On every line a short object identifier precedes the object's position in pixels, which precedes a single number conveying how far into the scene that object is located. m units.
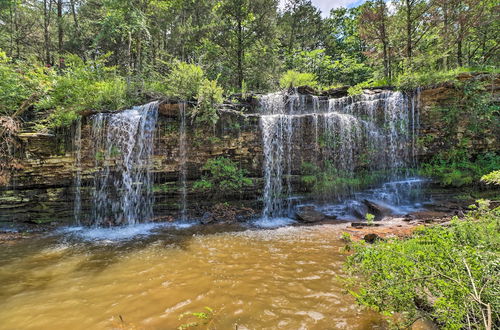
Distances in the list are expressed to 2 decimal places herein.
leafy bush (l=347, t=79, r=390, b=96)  11.20
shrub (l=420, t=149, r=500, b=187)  9.32
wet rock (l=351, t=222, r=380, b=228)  7.25
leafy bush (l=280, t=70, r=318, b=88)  12.44
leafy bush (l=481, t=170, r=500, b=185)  3.37
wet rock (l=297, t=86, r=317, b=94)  12.05
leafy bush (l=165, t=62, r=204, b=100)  9.39
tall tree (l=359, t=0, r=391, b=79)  13.05
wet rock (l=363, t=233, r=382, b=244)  5.42
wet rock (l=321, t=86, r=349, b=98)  12.07
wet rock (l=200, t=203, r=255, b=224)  8.37
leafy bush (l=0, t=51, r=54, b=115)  8.07
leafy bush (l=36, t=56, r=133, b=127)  8.41
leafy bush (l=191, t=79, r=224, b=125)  9.02
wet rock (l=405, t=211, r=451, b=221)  7.55
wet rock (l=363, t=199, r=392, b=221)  8.28
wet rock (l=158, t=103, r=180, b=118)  9.03
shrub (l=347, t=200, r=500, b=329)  1.79
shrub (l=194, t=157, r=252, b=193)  9.08
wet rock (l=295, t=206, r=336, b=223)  8.12
